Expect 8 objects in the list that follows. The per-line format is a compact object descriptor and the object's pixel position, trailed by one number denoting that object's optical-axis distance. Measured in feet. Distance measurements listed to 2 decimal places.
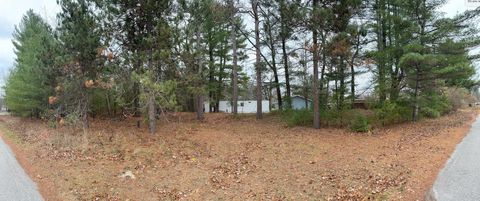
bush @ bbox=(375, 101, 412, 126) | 44.91
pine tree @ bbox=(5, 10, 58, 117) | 48.22
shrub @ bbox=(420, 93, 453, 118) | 46.03
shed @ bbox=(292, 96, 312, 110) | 99.92
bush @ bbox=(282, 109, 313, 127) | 49.32
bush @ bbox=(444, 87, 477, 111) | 74.54
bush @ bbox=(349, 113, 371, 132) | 42.09
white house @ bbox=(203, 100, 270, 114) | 106.42
